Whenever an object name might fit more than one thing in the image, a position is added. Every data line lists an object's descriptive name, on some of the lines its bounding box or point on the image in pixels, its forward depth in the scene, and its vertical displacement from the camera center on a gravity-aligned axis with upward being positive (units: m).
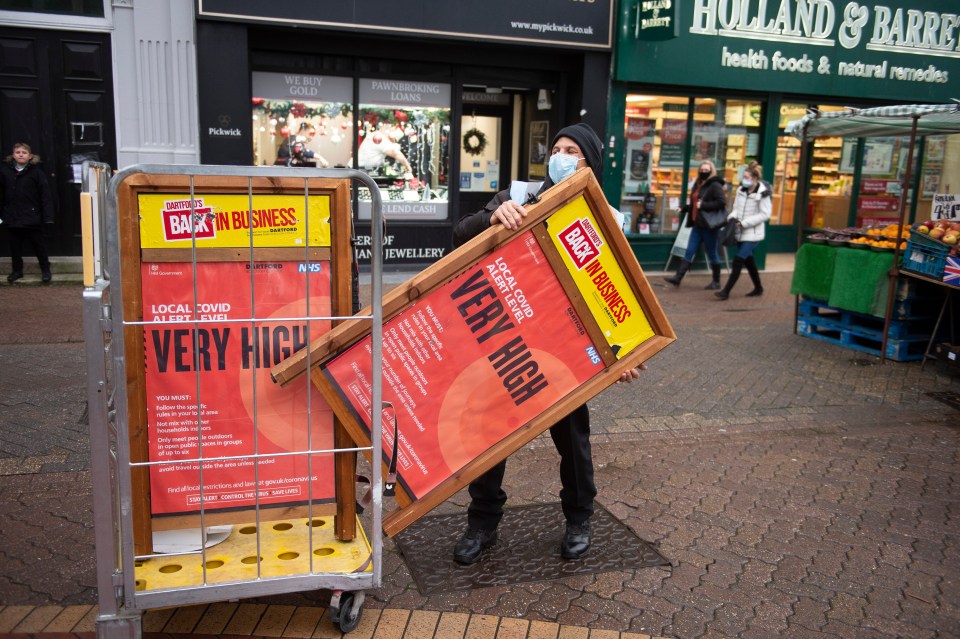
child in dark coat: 9.65 -0.65
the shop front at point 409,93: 10.47 +0.94
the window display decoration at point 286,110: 10.95 +0.62
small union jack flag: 7.34 -0.86
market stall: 7.72 -0.92
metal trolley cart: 2.83 -0.85
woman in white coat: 11.23 -0.65
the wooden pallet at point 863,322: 8.15 -1.57
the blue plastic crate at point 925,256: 7.54 -0.76
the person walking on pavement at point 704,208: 11.63 -0.60
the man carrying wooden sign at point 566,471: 3.78 -1.44
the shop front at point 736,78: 12.46 +1.50
